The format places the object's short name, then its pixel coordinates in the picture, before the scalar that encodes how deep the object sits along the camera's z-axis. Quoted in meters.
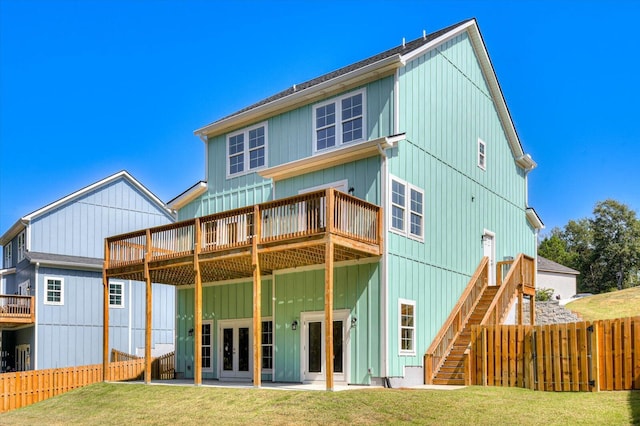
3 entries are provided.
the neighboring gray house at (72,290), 32.03
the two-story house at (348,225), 18.67
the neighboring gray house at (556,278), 45.62
